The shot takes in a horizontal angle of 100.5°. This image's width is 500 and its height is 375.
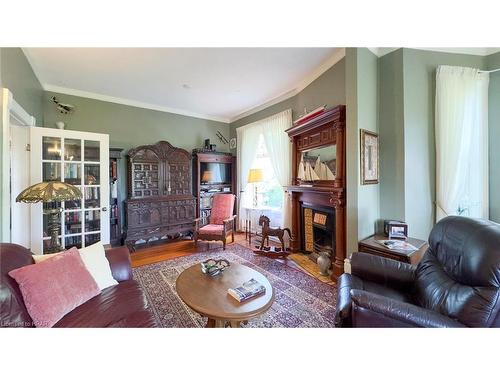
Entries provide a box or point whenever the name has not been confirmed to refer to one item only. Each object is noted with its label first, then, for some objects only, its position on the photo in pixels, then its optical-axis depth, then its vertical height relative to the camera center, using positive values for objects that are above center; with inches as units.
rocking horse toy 119.6 -31.4
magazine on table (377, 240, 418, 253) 79.5 -24.3
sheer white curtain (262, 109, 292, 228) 144.7 +27.7
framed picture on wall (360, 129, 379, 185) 91.0 +12.4
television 180.4 +11.8
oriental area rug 69.1 -44.6
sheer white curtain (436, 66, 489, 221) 93.8 +20.8
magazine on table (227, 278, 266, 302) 55.3 -29.0
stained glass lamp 67.4 -2.6
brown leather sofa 42.4 -30.0
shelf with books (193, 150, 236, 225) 175.8 +8.0
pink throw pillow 44.7 -23.5
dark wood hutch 144.0 -5.3
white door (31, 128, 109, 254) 99.0 +5.4
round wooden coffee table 50.0 -30.0
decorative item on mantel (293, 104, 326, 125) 110.0 +39.1
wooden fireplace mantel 98.0 +0.8
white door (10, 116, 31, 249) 89.8 +4.7
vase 101.0 -38.1
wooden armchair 143.2 -27.2
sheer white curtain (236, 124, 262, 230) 177.0 +28.1
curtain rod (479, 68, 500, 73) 92.9 +50.9
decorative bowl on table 68.8 -27.8
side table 76.4 -25.6
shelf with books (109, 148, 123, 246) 138.3 -9.6
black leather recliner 40.4 -24.8
